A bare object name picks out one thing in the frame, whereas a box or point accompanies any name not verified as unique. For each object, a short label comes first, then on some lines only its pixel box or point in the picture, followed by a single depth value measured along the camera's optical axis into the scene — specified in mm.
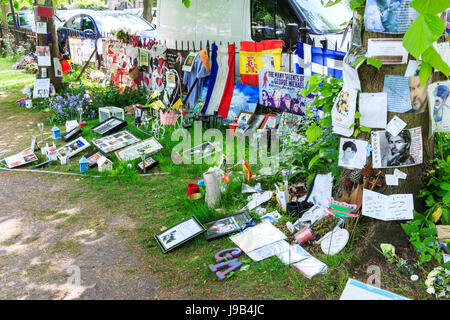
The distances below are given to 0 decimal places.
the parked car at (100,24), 12641
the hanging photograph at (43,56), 9281
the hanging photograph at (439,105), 3195
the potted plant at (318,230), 3730
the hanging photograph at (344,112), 3371
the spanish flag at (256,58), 6559
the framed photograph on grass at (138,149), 6191
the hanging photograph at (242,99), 7168
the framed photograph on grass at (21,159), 6152
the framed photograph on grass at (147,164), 5871
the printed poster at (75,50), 12469
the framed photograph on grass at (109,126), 7051
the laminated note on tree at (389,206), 3309
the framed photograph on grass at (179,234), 3943
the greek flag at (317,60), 5668
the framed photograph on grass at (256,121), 6889
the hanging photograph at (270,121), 6657
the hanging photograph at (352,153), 3404
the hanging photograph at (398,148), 3236
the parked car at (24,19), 18703
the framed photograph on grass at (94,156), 6038
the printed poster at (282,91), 6305
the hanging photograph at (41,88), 9367
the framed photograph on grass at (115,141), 6500
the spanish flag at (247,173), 5051
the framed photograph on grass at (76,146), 6498
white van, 7099
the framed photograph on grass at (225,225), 4066
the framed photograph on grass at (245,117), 7004
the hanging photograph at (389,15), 2943
